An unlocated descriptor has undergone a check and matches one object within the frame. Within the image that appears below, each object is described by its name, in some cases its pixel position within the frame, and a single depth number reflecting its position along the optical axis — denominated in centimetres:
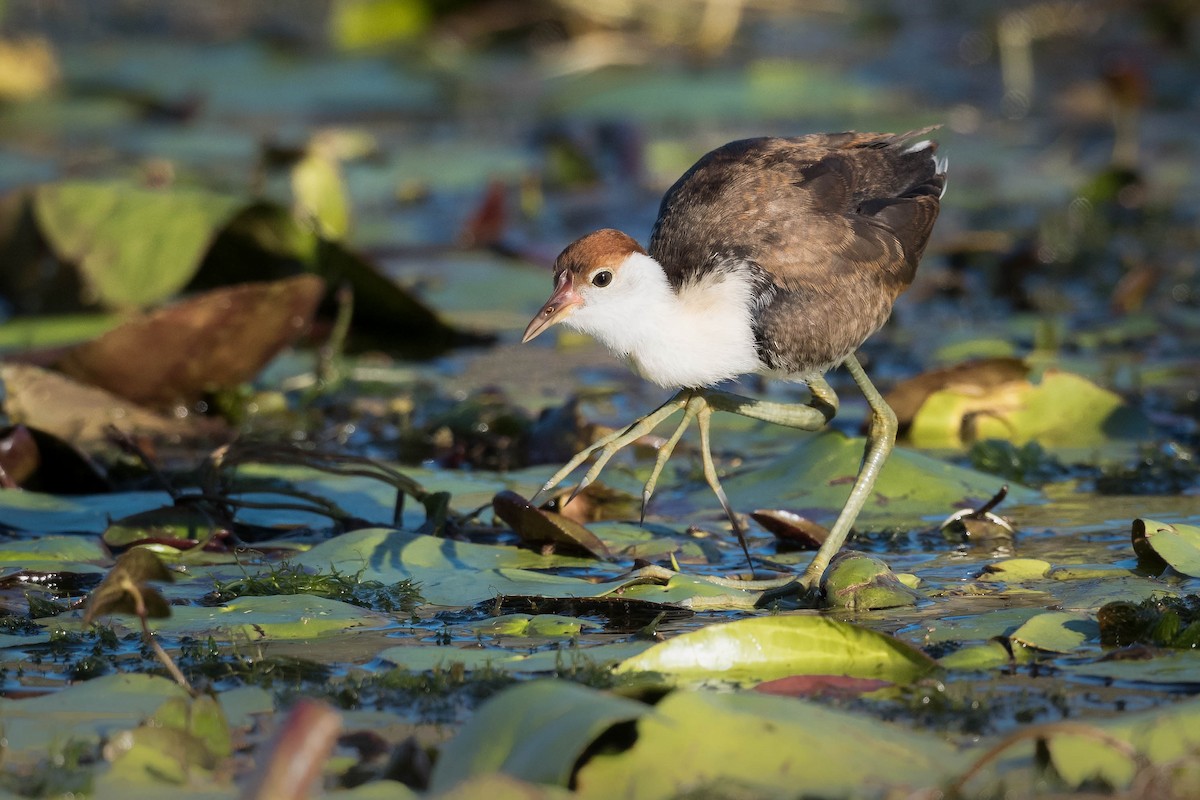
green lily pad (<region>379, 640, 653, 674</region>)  719
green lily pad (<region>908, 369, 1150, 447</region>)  1159
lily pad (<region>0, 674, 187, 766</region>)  629
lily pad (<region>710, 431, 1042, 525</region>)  990
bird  872
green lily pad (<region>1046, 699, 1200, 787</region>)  583
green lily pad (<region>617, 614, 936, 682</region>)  700
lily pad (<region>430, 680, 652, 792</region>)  562
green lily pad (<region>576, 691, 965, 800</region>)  579
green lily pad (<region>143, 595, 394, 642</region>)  768
